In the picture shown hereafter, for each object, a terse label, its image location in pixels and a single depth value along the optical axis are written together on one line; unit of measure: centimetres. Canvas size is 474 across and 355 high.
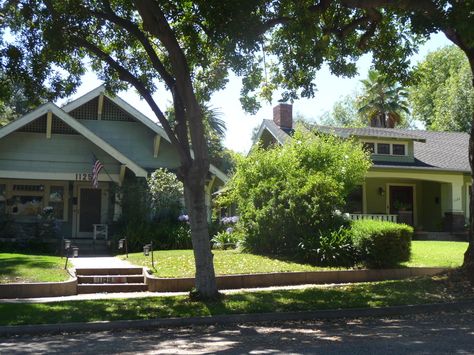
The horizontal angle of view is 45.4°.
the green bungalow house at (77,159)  2088
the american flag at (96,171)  1953
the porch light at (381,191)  2711
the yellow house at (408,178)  2533
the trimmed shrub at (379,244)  1508
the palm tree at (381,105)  4366
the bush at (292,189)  1644
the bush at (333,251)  1530
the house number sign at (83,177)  2115
